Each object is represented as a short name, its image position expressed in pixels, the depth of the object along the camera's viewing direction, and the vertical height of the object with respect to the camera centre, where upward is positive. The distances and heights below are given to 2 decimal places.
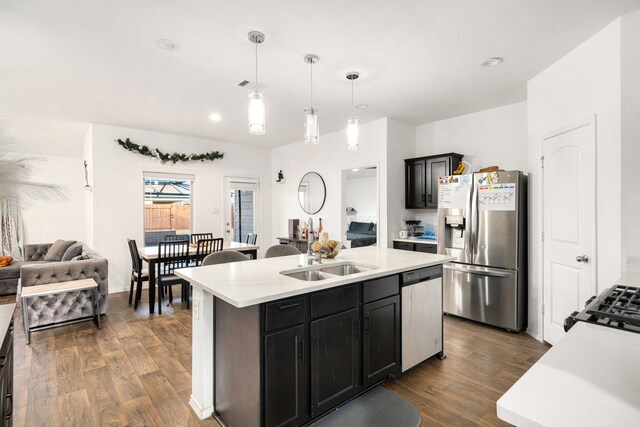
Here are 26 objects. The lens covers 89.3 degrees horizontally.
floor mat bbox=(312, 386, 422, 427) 1.10 -0.72
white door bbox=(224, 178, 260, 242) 6.85 +0.07
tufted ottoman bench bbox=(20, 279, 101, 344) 3.31 -0.97
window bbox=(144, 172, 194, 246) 5.77 +0.11
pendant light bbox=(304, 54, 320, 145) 2.69 +0.70
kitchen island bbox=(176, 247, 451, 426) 1.74 -0.78
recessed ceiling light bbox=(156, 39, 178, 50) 2.65 +1.40
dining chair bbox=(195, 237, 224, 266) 4.44 -0.51
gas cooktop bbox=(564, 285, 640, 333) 1.22 -0.43
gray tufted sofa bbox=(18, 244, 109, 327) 3.52 -0.92
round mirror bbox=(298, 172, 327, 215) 6.00 +0.35
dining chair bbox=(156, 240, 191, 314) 4.13 -0.64
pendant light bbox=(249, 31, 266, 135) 2.39 +0.73
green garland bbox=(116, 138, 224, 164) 5.31 +1.04
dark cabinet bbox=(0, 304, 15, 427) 1.21 -0.66
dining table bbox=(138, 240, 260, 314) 4.11 -0.58
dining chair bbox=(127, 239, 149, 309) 4.27 -0.78
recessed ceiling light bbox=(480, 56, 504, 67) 3.00 +1.39
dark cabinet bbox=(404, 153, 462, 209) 4.56 +0.51
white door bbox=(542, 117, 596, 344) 2.70 -0.12
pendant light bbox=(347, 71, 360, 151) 3.04 +0.72
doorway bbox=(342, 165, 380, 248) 8.01 +0.22
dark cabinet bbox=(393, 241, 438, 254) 4.41 -0.52
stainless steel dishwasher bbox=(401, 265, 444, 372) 2.56 -0.88
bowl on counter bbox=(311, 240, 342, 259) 2.73 -0.32
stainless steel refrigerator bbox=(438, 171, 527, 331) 3.47 -0.42
